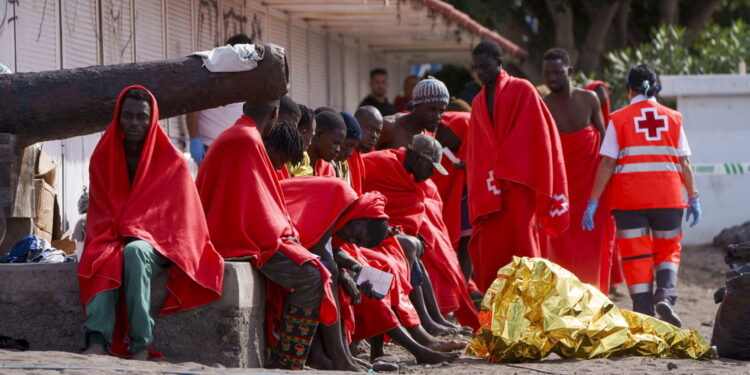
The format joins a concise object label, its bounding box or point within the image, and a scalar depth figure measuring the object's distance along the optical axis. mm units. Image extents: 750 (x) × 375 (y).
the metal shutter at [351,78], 33937
